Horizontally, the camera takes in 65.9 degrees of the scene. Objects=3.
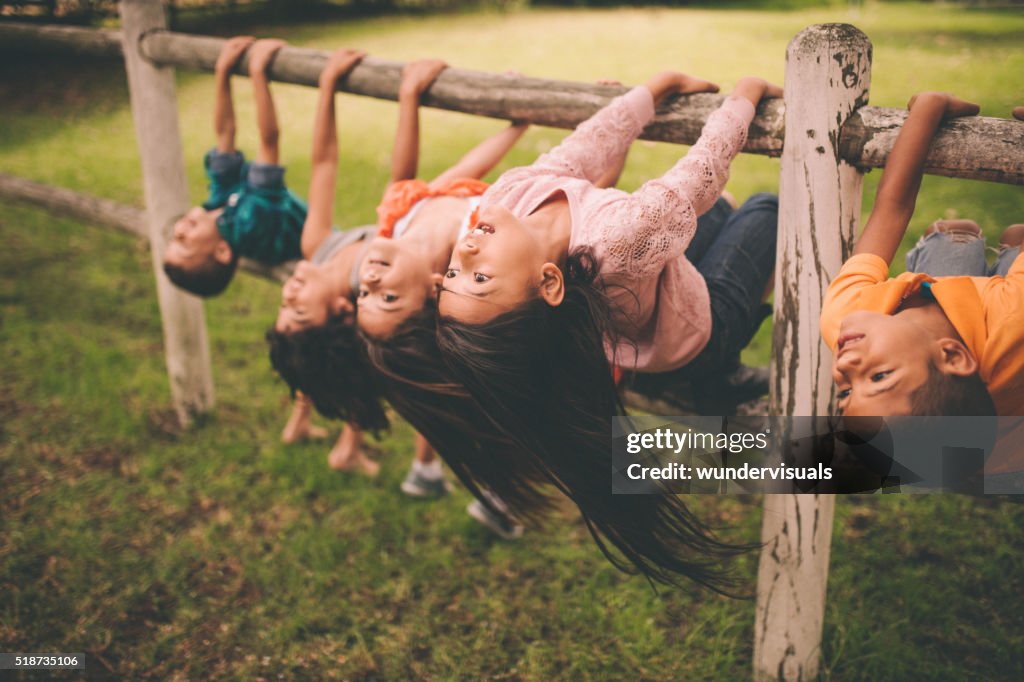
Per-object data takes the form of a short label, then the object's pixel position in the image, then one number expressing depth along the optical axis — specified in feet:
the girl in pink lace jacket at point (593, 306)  6.04
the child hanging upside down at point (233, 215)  10.05
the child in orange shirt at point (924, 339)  4.68
